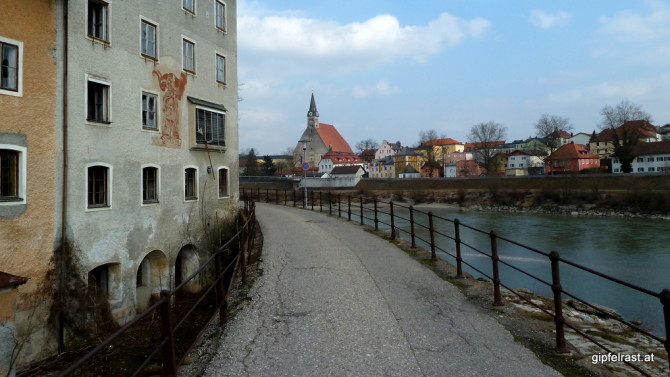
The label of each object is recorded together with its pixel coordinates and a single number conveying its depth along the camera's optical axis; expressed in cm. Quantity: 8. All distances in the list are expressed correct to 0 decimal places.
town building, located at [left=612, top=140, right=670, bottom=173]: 6538
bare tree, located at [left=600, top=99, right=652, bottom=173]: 5947
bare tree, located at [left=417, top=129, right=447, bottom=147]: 9934
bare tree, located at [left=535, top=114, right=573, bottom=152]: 7275
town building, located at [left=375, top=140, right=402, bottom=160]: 13800
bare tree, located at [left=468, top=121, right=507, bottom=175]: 7719
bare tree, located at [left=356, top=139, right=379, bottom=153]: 14238
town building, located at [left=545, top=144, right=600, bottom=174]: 7556
